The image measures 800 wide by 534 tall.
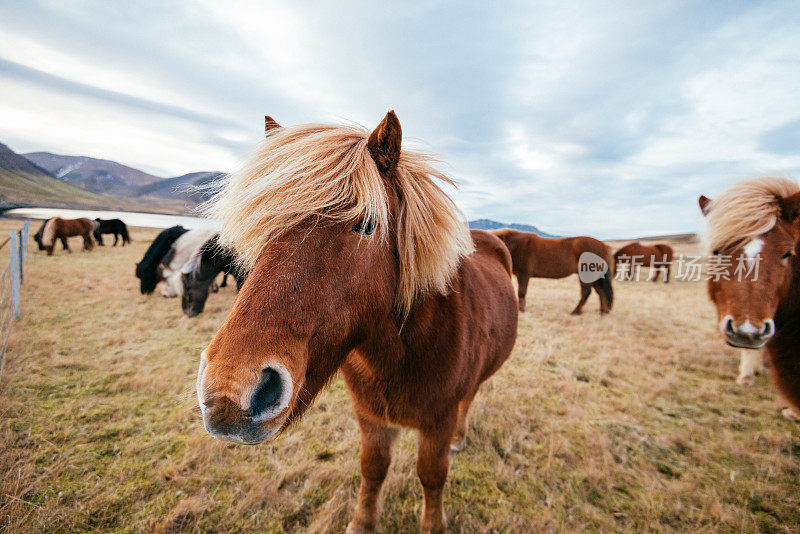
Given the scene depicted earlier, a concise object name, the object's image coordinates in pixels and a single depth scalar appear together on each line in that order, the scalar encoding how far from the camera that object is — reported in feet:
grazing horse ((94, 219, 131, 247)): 63.77
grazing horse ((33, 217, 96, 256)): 47.96
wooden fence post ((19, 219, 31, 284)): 27.89
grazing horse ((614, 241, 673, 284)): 51.19
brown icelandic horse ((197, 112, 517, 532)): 3.02
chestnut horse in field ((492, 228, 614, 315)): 27.76
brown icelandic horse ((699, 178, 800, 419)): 8.67
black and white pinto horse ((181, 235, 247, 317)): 21.89
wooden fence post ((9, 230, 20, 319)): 17.67
